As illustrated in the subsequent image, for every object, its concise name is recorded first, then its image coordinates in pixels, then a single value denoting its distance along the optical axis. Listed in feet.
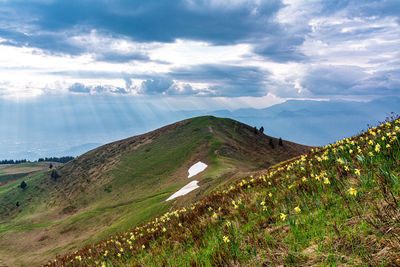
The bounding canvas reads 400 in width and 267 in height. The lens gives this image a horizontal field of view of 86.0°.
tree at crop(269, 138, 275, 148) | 325.36
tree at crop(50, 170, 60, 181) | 350.11
